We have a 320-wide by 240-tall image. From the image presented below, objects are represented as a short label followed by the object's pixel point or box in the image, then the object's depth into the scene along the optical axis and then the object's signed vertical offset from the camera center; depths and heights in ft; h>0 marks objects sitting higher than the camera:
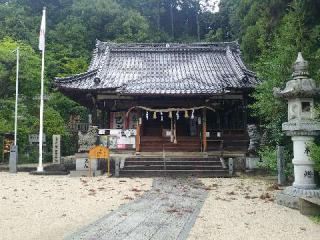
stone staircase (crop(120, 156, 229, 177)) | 39.89 -5.20
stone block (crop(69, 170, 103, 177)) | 40.33 -6.01
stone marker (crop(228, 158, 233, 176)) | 40.11 -4.91
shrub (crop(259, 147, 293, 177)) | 30.00 -3.24
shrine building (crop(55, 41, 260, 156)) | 48.07 +5.83
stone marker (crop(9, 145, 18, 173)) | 43.81 -4.48
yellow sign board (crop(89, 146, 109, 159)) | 39.23 -2.82
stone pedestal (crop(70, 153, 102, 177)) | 40.48 -5.09
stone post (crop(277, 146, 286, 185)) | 28.86 -3.67
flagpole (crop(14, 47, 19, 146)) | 45.74 +0.44
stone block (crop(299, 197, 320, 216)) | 19.65 -5.55
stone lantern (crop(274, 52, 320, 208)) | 21.96 +0.20
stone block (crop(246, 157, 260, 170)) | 41.72 -4.75
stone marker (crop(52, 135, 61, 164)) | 46.70 -2.44
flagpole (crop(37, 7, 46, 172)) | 42.28 -0.81
